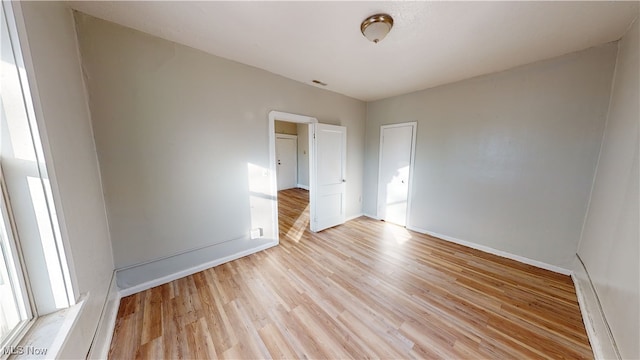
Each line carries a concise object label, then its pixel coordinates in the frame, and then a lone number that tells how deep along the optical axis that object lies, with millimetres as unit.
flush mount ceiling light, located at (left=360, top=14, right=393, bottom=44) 1483
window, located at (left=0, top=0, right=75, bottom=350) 818
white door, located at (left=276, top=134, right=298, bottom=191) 6520
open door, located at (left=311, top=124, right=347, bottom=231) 3207
